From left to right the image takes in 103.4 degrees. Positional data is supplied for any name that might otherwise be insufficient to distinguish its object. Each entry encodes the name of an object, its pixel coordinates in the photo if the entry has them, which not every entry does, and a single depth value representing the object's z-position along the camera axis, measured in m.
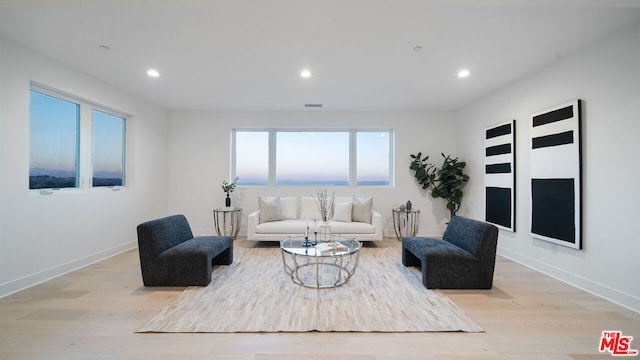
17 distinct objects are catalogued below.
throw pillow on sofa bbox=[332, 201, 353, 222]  4.79
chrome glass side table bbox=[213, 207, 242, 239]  5.04
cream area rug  2.10
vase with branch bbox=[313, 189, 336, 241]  4.88
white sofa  4.48
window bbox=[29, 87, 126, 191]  3.05
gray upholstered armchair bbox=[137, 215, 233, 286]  2.83
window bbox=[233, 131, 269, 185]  5.63
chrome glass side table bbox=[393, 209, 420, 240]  5.18
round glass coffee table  2.85
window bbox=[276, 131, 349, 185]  5.64
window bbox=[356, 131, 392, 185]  5.66
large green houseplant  4.97
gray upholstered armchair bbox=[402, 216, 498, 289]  2.79
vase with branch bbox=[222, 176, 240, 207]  5.13
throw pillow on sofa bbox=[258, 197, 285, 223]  4.78
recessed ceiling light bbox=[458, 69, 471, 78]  3.41
